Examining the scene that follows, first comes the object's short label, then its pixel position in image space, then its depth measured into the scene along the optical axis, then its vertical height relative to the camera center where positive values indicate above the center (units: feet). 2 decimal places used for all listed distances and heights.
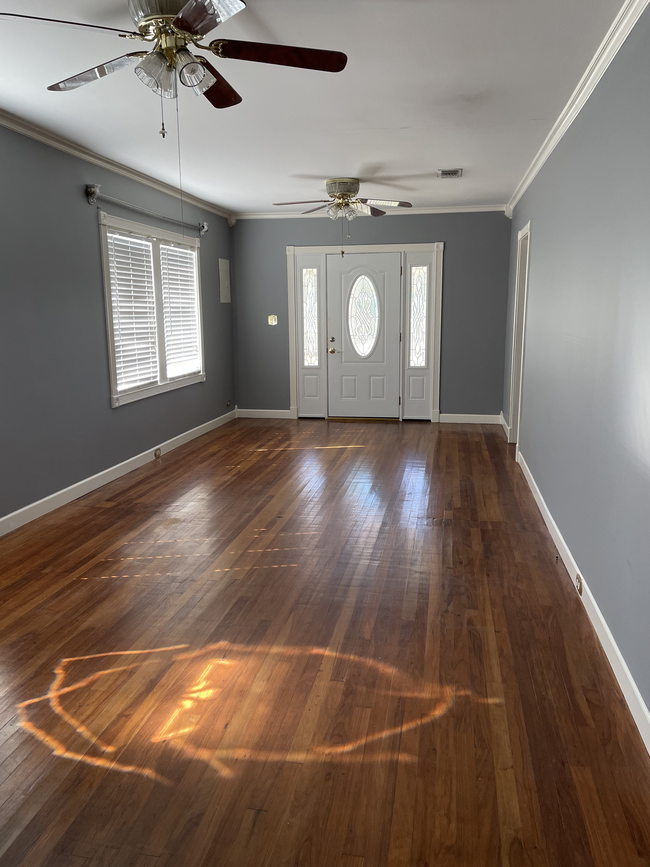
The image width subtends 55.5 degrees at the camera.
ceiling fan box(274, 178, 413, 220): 18.94 +3.82
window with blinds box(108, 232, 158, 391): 17.79 +0.51
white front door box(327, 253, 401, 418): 25.99 -0.37
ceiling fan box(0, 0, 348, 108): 7.02 +3.24
